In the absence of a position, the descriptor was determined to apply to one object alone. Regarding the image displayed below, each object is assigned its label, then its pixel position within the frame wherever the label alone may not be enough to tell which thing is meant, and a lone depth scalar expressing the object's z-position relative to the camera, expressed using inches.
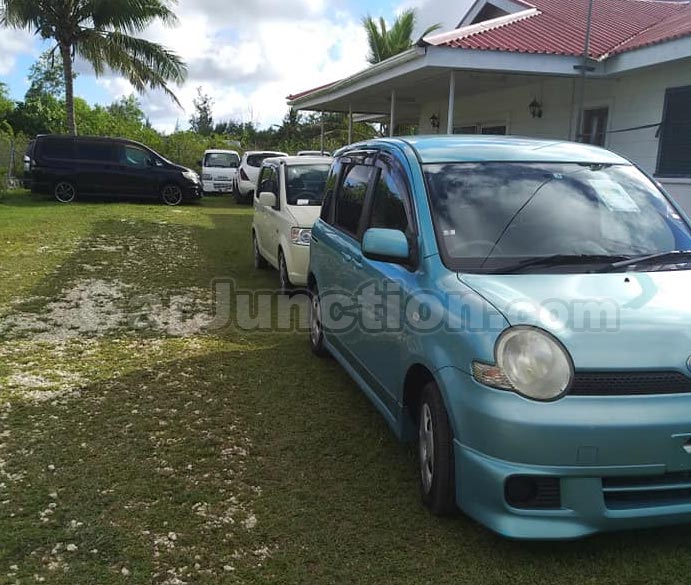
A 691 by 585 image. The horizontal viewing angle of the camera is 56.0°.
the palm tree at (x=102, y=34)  786.2
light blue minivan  100.0
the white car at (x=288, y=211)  288.7
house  370.0
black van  697.6
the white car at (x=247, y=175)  792.9
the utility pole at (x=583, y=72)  383.2
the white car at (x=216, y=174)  898.7
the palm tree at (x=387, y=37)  1094.4
